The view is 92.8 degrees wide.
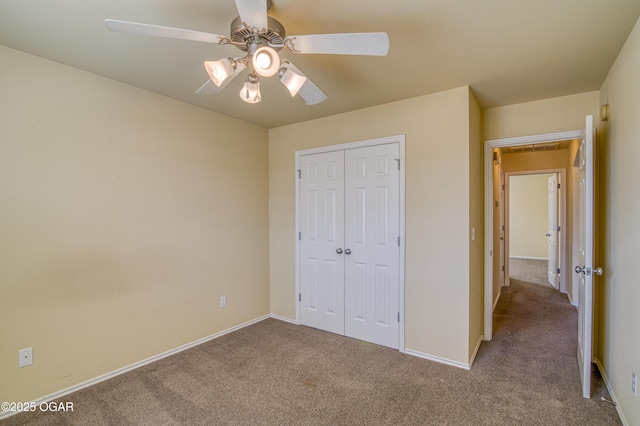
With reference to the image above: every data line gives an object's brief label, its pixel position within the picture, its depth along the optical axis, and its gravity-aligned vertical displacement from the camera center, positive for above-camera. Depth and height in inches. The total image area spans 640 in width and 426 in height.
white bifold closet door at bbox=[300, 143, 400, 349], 120.4 -13.0
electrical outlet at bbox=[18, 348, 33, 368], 81.6 -39.0
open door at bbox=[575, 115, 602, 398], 83.6 -15.5
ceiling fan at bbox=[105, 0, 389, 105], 52.7 +31.7
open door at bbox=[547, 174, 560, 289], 210.5 -15.6
